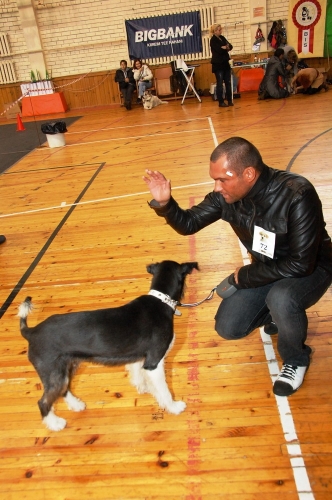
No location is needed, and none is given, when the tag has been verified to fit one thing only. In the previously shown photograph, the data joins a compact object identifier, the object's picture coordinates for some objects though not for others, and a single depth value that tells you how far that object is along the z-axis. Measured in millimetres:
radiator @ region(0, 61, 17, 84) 16141
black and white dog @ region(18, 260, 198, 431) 2174
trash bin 9555
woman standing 11594
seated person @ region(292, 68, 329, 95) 12547
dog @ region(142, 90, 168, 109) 14203
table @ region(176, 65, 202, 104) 13978
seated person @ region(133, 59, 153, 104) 14250
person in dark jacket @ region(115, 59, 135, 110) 14500
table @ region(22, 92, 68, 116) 15859
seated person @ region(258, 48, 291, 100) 12656
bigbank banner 14844
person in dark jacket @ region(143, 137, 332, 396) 2203
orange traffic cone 12737
